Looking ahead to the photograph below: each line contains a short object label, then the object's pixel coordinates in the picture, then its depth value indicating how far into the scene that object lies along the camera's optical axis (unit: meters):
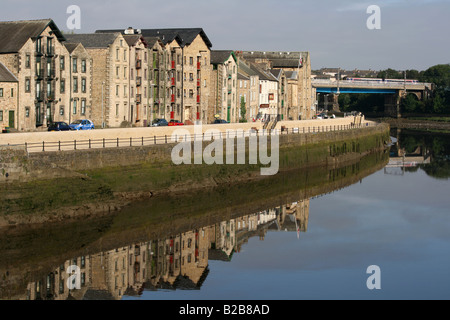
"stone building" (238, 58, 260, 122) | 116.00
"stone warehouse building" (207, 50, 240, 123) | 107.12
